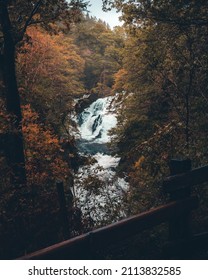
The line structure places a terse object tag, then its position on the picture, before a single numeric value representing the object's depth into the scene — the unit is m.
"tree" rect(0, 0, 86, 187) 10.20
